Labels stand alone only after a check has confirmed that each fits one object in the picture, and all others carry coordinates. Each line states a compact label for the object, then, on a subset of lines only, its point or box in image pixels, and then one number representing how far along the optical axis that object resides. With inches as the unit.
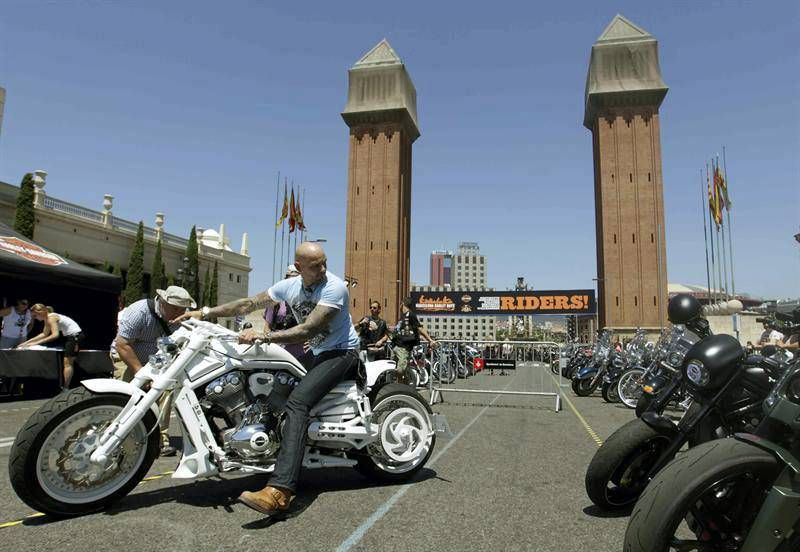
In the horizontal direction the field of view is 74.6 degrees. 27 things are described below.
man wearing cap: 190.4
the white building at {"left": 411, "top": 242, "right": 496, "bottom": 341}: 6378.0
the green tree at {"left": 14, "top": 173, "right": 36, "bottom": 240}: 1460.4
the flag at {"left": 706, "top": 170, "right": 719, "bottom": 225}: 1724.9
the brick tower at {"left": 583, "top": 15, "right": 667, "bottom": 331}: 2112.5
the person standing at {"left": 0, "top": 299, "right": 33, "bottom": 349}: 387.9
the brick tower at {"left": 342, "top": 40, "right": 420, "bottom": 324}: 2449.6
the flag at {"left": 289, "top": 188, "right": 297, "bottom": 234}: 1984.4
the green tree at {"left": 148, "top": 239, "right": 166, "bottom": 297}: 1940.2
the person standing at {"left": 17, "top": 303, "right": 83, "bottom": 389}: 364.2
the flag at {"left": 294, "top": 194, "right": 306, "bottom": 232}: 2001.7
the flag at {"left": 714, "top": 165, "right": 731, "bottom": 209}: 1706.4
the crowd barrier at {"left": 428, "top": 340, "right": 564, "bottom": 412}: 544.3
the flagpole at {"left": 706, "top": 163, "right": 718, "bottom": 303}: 1748.3
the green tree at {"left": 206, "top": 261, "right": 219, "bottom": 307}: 2256.4
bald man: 124.0
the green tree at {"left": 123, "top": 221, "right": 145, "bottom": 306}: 1881.2
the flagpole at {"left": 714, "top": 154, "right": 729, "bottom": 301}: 1857.8
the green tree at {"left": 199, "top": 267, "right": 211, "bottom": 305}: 2231.8
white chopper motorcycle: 114.6
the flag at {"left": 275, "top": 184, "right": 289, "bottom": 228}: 1936.5
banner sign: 1958.7
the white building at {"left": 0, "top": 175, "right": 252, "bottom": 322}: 1572.3
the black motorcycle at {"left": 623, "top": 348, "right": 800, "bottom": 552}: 70.7
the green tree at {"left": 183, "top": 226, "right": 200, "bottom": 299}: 2110.6
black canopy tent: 407.2
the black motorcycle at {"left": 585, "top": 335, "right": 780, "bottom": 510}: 114.1
